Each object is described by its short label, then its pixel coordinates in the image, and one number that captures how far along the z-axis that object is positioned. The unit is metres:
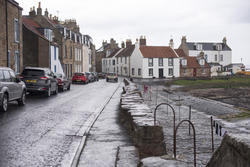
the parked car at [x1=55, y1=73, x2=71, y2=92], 27.39
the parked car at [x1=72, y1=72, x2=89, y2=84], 45.25
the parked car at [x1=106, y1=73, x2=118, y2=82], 55.84
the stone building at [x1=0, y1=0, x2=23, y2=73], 25.81
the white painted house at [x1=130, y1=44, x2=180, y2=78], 75.62
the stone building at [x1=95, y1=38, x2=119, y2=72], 111.25
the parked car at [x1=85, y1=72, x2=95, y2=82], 50.70
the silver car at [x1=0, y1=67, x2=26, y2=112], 12.91
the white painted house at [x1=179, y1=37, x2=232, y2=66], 100.06
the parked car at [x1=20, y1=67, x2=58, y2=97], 20.59
